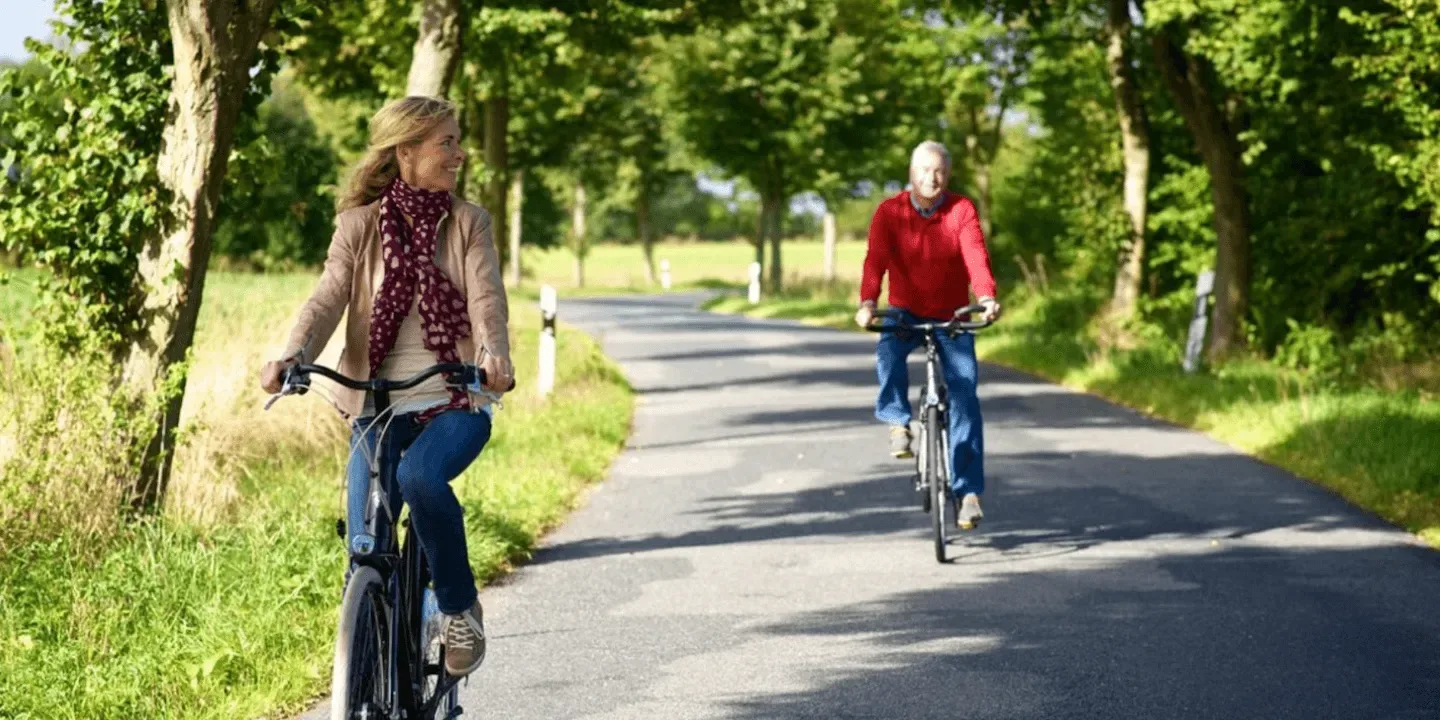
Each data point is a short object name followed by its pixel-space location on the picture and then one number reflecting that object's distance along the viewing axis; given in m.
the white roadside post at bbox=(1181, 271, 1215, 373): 20.12
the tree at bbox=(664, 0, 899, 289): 50.31
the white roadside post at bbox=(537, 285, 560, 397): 17.92
